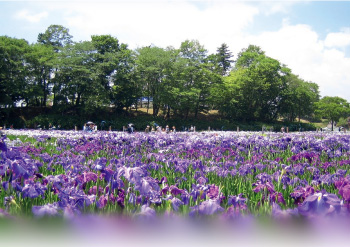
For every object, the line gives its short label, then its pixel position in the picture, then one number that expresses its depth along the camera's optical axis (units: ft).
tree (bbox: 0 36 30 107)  107.04
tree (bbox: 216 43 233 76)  213.66
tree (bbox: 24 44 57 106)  112.78
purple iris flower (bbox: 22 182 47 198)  7.31
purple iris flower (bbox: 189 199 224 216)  6.52
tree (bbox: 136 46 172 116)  126.21
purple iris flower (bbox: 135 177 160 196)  7.14
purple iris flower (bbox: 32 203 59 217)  6.20
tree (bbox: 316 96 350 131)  181.51
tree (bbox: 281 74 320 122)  174.50
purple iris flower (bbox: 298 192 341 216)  6.07
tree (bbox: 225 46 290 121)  158.20
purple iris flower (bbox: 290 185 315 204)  7.71
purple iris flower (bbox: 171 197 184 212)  6.99
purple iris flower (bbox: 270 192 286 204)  7.86
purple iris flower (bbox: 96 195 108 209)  7.35
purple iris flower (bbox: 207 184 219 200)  8.02
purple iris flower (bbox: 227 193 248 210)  7.59
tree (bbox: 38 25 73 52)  149.79
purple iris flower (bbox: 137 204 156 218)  6.33
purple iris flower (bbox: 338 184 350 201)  6.60
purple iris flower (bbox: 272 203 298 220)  6.57
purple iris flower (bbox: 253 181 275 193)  8.32
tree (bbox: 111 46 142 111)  120.98
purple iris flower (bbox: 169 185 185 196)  7.95
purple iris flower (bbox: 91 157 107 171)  8.60
